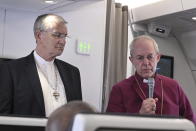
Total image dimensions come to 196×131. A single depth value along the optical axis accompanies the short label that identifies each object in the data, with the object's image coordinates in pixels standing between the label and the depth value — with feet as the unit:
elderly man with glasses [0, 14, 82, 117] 6.63
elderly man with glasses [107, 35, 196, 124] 6.84
